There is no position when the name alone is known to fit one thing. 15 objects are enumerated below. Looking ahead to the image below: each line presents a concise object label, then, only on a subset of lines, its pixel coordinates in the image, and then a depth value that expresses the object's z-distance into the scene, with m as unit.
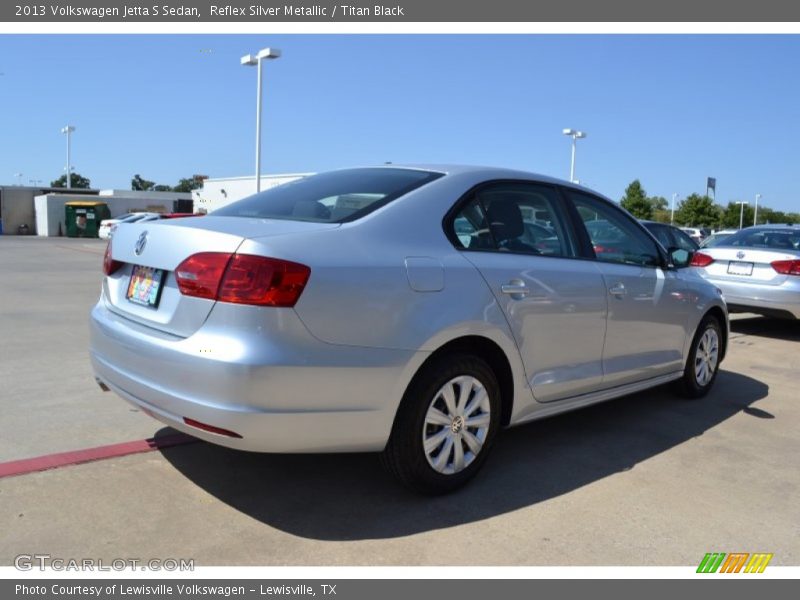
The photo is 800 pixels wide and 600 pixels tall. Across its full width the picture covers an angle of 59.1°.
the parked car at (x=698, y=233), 45.50
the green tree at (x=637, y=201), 63.50
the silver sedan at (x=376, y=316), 2.92
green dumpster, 40.88
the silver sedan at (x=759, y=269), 8.66
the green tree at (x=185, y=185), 113.64
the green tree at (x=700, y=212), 72.50
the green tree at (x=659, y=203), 112.97
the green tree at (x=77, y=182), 122.38
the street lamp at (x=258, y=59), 21.80
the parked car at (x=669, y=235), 13.17
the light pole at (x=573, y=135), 32.38
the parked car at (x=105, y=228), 34.44
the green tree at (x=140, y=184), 120.62
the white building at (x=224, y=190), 39.49
